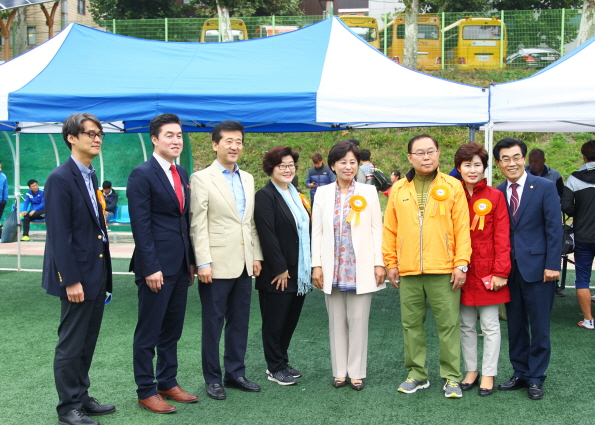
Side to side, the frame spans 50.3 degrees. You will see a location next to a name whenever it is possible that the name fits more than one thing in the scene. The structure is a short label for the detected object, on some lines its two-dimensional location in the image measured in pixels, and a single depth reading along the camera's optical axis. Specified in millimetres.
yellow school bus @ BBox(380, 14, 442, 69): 19016
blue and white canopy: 5566
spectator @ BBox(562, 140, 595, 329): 5645
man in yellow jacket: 3971
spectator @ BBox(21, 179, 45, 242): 11820
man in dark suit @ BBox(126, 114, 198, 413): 3744
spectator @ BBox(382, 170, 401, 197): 12234
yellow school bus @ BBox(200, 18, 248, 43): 18953
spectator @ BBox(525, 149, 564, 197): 6203
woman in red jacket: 4016
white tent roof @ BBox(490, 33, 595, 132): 5152
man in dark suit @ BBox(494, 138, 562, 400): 4008
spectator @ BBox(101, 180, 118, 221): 11461
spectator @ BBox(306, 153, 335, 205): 11758
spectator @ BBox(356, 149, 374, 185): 10328
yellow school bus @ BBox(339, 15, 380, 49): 19828
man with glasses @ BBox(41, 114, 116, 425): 3467
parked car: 18344
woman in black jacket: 4250
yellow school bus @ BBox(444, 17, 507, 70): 18734
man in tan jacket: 4043
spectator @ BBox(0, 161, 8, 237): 11508
